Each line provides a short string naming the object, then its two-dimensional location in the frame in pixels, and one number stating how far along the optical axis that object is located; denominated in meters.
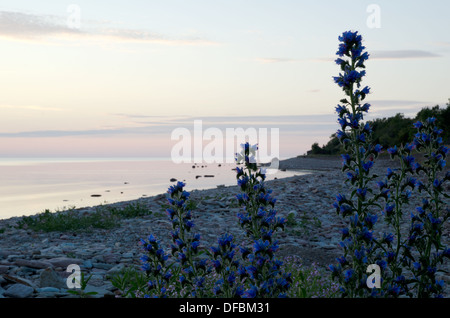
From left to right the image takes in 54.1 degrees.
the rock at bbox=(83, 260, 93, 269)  7.68
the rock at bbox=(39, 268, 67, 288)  6.41
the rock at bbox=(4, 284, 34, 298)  5.95
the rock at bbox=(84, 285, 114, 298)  6.10
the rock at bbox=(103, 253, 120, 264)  8.13
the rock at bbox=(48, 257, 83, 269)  7.58
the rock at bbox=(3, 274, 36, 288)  6.31
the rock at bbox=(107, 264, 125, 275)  7.21
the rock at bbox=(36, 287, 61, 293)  6.15
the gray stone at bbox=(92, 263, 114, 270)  7.73
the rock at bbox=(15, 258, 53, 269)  7.46
